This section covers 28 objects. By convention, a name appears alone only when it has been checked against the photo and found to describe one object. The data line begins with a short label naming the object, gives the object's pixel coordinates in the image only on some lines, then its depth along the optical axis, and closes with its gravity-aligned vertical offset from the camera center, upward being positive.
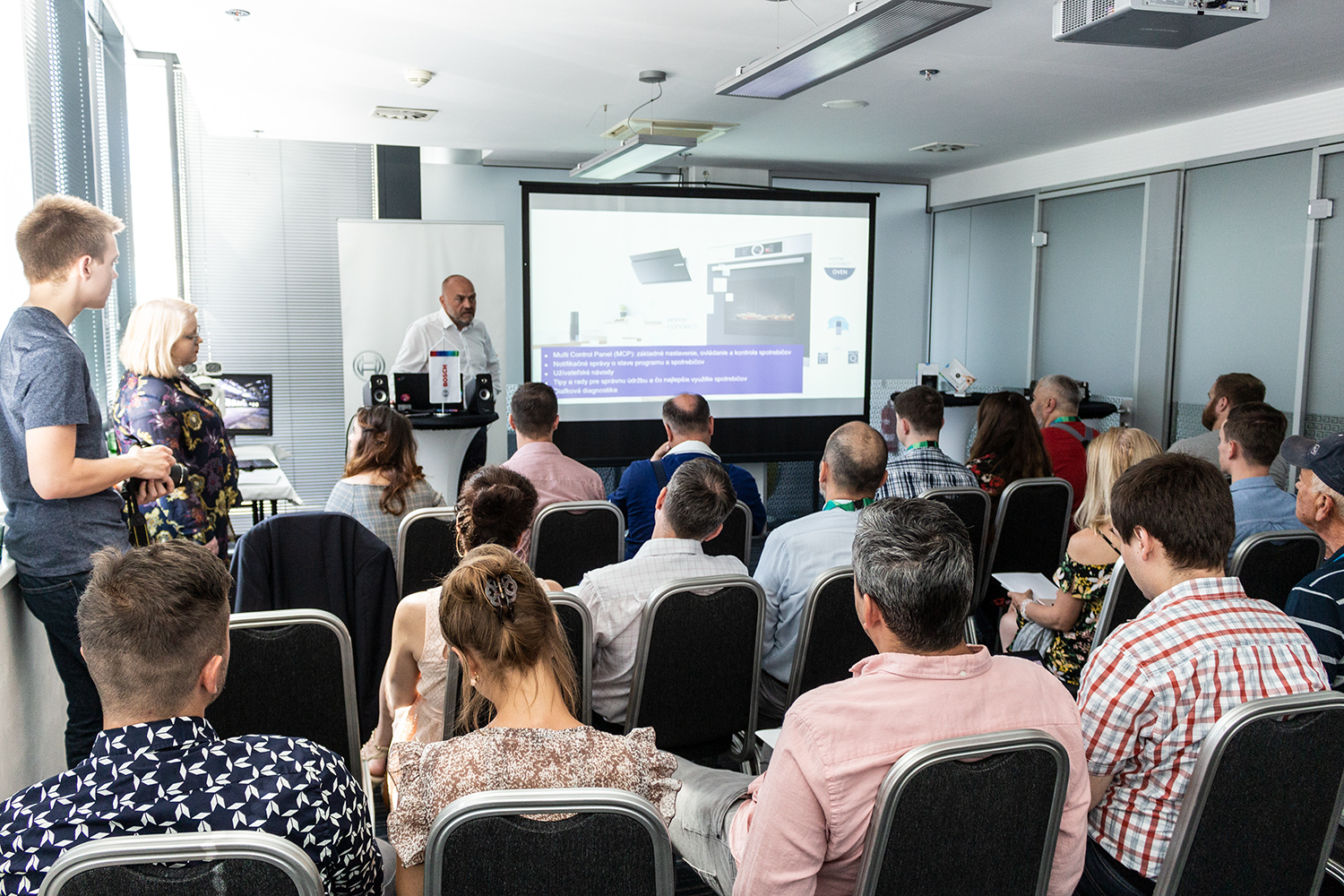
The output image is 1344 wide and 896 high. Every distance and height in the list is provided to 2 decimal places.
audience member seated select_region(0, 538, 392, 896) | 1.19 -0.56
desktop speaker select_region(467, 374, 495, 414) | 5.64 -0.33
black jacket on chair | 2.67 -0.67
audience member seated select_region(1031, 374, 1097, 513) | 4.64 -0.42
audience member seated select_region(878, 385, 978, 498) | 3.94 -0.48
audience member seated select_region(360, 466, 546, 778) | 2.20 -0.68
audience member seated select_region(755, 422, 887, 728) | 2.71 -0.67
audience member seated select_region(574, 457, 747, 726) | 2.38 -0.59
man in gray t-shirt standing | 2.16 -0.24
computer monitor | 5.86 -0.40
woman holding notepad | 2.72 -0.67
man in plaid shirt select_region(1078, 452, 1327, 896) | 1.58 -0.56
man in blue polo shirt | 3.74 -0.52
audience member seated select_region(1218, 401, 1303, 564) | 3.22 -0.43
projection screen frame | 6.91 -0.68
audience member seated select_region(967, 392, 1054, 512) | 4.13 -0.44
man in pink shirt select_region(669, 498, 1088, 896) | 1.34 -0.54
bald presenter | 6.53 +0.06
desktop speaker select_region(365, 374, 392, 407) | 5.34 -0.28
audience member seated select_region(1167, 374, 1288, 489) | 4.66 -0.25
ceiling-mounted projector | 3.38 +1.19
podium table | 5.12 -0.60
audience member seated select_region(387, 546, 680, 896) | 1.37 -0.59
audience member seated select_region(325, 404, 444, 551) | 3.24 -0.47
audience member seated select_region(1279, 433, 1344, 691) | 2.01 -0.47
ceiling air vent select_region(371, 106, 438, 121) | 6.15 +1.49
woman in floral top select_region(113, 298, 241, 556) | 2.80 -0.23
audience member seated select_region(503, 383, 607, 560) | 3.73 -0.47
